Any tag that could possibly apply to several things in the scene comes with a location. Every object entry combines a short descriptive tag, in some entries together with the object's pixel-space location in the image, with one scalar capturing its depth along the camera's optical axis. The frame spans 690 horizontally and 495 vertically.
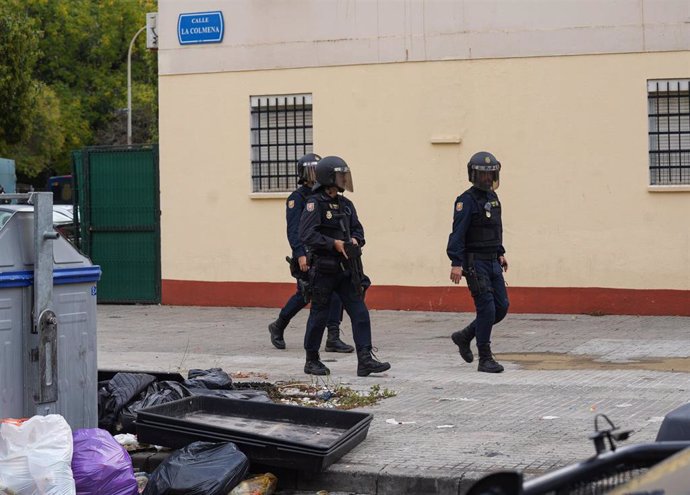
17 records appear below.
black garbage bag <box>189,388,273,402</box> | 13.89
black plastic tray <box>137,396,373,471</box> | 11.28
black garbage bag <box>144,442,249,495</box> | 10.72
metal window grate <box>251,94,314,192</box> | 27.93
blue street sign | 28.22
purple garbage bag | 10.65
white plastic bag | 10.13
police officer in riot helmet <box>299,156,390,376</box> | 16.68
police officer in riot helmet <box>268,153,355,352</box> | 19.70
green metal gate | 29.21
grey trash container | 11.27
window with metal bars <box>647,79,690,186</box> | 24.84
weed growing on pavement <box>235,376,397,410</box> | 14.77
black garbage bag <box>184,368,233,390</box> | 14.34
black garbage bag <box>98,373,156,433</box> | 12.99
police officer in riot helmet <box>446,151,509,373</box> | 17.04
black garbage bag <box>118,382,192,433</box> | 12.82
